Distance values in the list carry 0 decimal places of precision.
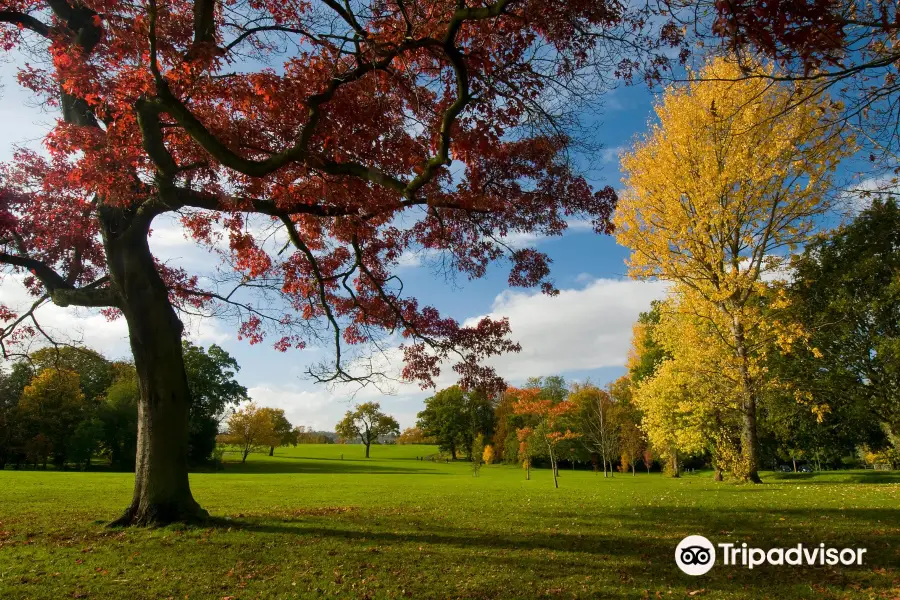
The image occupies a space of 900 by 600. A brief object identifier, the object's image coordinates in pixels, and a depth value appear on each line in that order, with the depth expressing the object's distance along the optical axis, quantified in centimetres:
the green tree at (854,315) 2025
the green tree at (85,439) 3994
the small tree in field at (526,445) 3170
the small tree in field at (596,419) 4335
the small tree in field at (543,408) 2367
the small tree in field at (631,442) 4766
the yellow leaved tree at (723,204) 1605
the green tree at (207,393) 4588
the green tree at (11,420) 3692
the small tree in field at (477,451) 3653
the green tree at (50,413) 3906
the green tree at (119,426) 4275
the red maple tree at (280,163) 677
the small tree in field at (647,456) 5011
